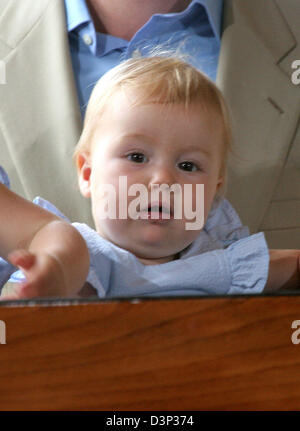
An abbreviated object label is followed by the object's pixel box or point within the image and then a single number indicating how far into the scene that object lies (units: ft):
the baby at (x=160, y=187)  3.18
